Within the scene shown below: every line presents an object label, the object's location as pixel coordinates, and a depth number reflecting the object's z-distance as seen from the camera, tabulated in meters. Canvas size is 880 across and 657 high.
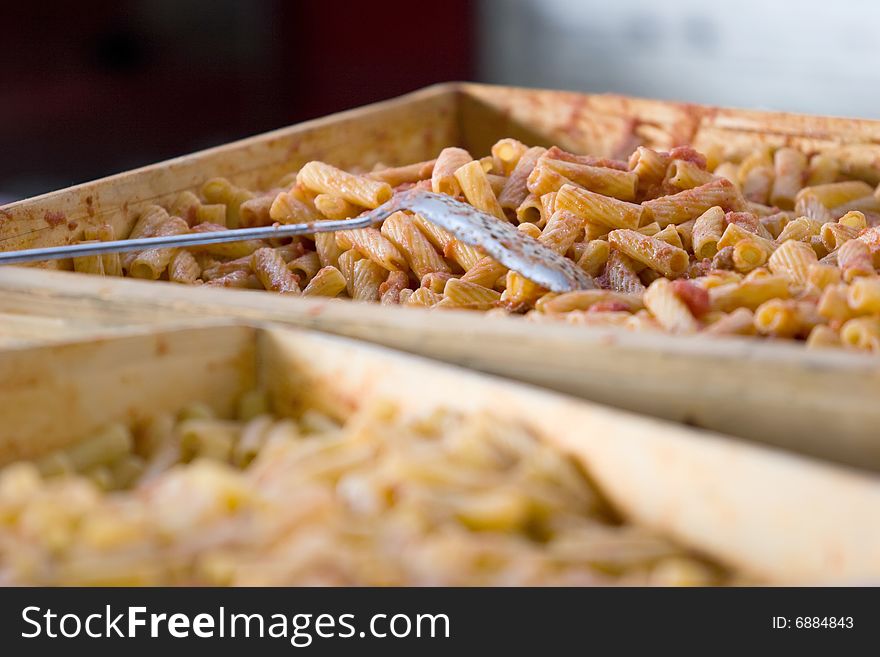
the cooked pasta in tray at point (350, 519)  0.98
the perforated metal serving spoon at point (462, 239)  1.21
